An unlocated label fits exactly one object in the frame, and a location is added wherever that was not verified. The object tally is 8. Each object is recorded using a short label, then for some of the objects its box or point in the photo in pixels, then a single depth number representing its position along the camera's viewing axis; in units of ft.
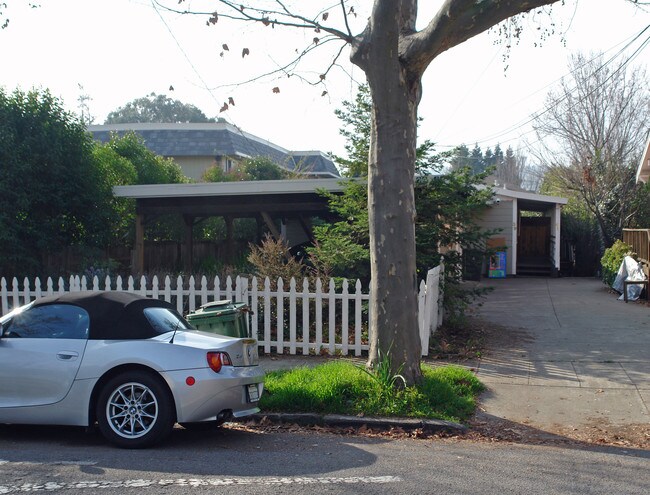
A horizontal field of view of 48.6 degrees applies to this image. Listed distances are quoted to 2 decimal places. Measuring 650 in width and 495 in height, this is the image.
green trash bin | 29.45
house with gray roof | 124.36
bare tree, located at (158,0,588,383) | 26.05
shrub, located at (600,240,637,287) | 67.26
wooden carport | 52.70
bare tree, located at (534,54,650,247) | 93.40
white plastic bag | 57.93
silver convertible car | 21.38
